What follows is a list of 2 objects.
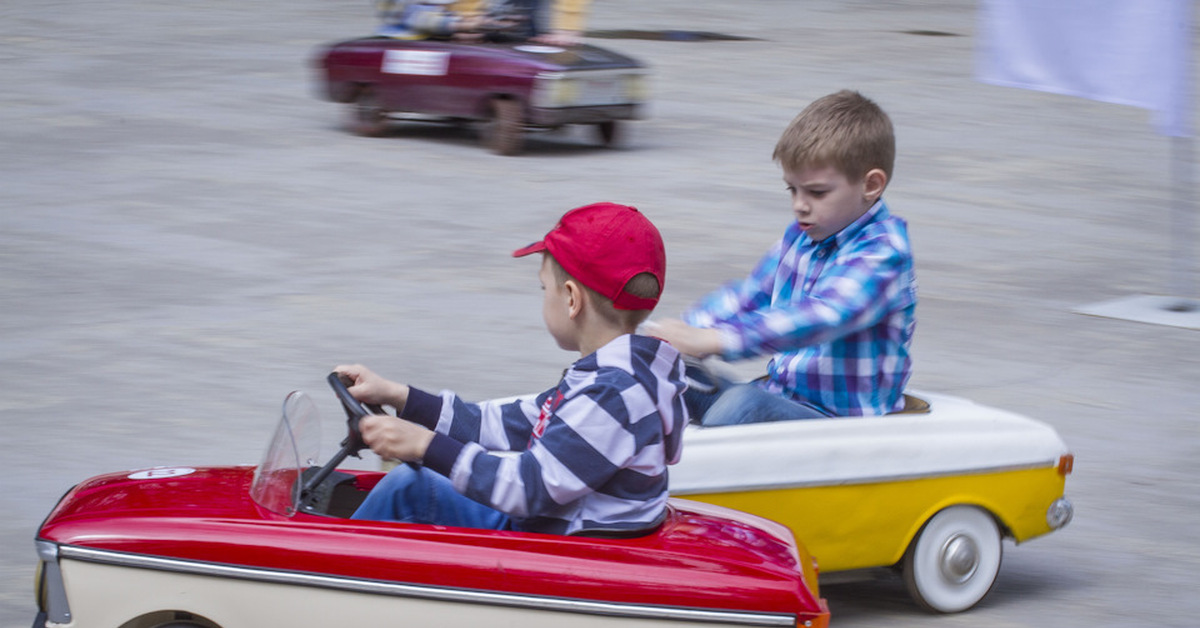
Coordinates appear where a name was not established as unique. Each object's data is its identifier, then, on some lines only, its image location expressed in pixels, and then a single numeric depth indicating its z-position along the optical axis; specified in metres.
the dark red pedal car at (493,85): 10.64
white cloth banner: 7.03
